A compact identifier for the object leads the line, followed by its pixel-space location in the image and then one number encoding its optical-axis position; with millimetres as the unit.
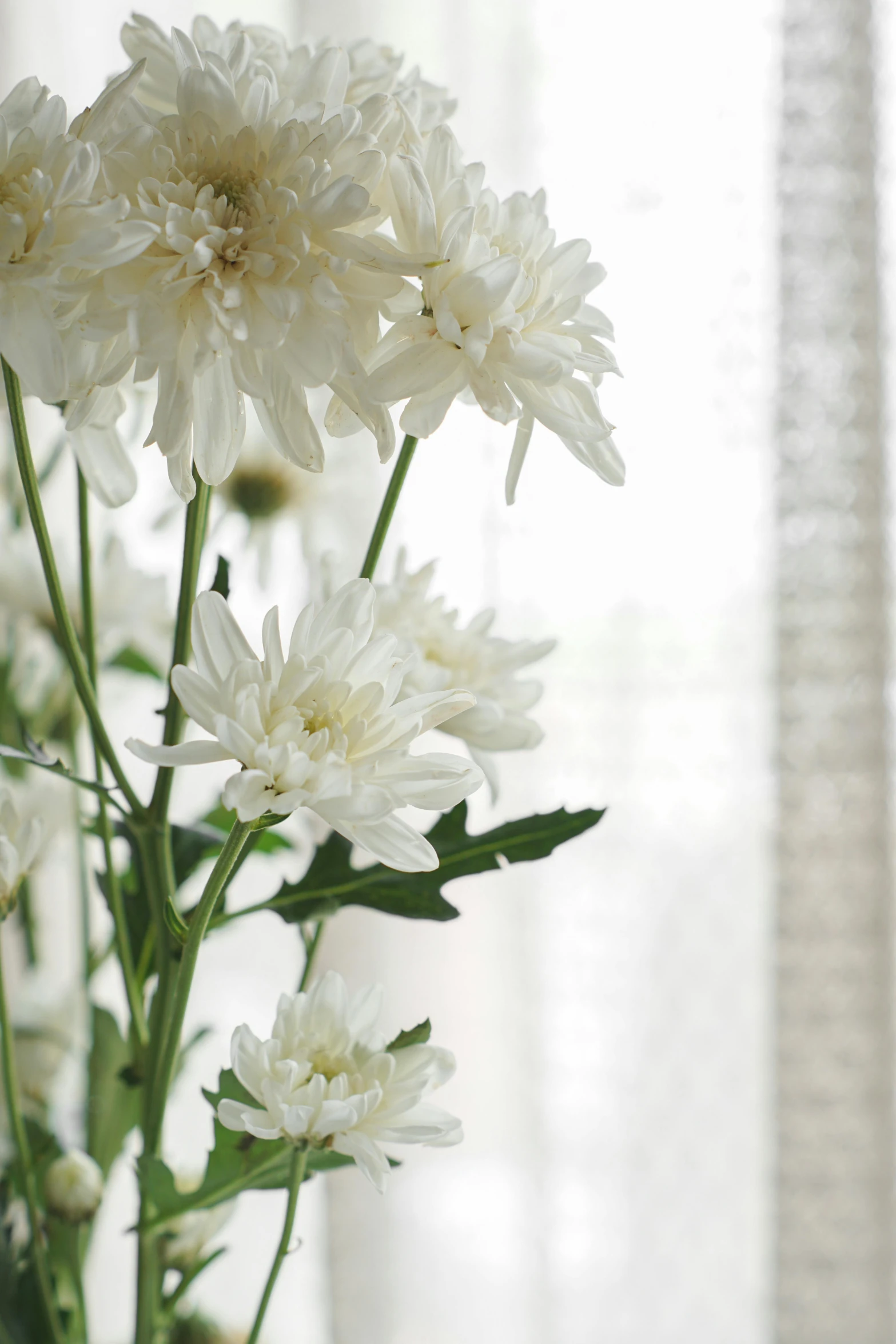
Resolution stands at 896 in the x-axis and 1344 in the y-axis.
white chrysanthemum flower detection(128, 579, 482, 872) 490
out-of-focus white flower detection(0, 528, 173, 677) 669
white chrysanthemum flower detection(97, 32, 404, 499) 495
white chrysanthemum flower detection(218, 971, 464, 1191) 528
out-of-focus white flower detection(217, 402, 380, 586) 703
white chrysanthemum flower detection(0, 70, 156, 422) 490
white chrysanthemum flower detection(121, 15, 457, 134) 522
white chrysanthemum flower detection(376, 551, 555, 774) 572
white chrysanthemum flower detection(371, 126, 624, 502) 505
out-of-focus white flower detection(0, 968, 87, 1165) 725
